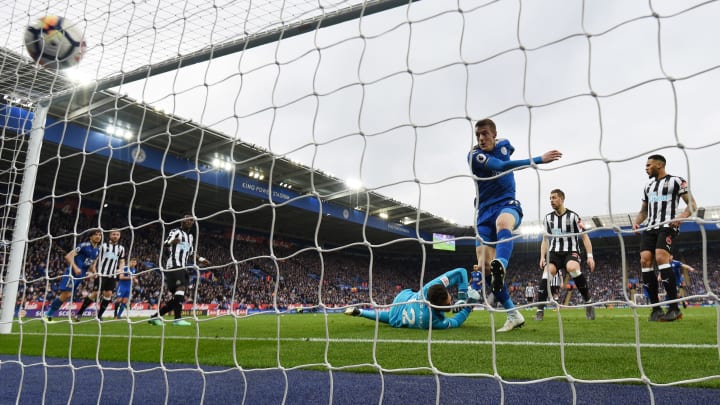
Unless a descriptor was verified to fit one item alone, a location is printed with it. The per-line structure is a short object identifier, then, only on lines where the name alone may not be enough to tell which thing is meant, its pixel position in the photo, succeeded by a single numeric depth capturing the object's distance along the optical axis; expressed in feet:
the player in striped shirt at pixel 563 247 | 20.01
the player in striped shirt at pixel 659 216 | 15.52
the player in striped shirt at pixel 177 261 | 23.04
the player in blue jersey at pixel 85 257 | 26.17
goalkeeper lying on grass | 17.88
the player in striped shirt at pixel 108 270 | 26.68
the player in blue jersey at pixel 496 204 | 13.16
